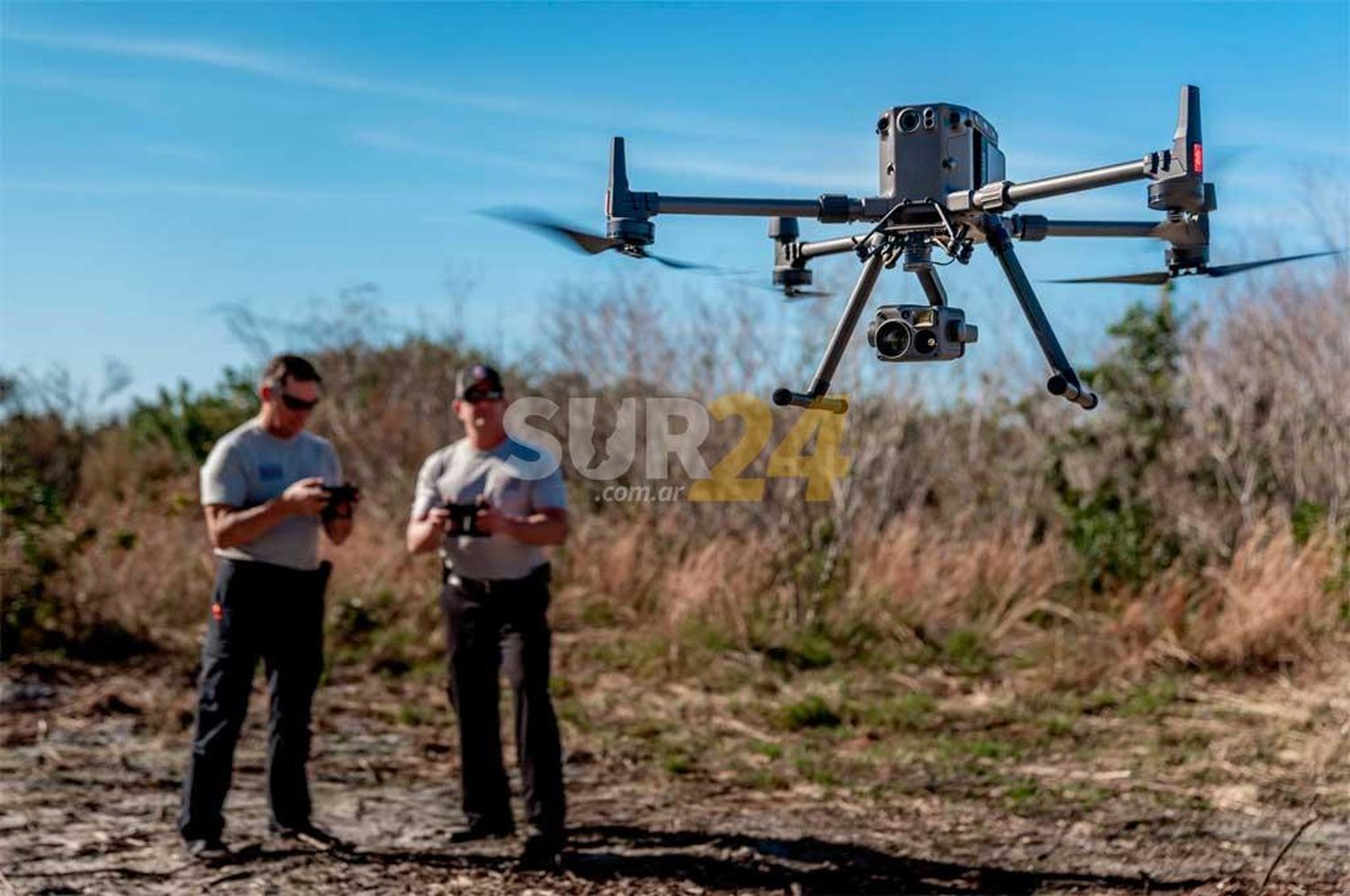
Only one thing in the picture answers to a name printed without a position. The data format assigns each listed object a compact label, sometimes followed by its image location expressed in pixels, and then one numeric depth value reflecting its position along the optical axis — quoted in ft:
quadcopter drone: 13.16
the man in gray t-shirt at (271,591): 19.02
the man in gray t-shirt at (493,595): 19.19
